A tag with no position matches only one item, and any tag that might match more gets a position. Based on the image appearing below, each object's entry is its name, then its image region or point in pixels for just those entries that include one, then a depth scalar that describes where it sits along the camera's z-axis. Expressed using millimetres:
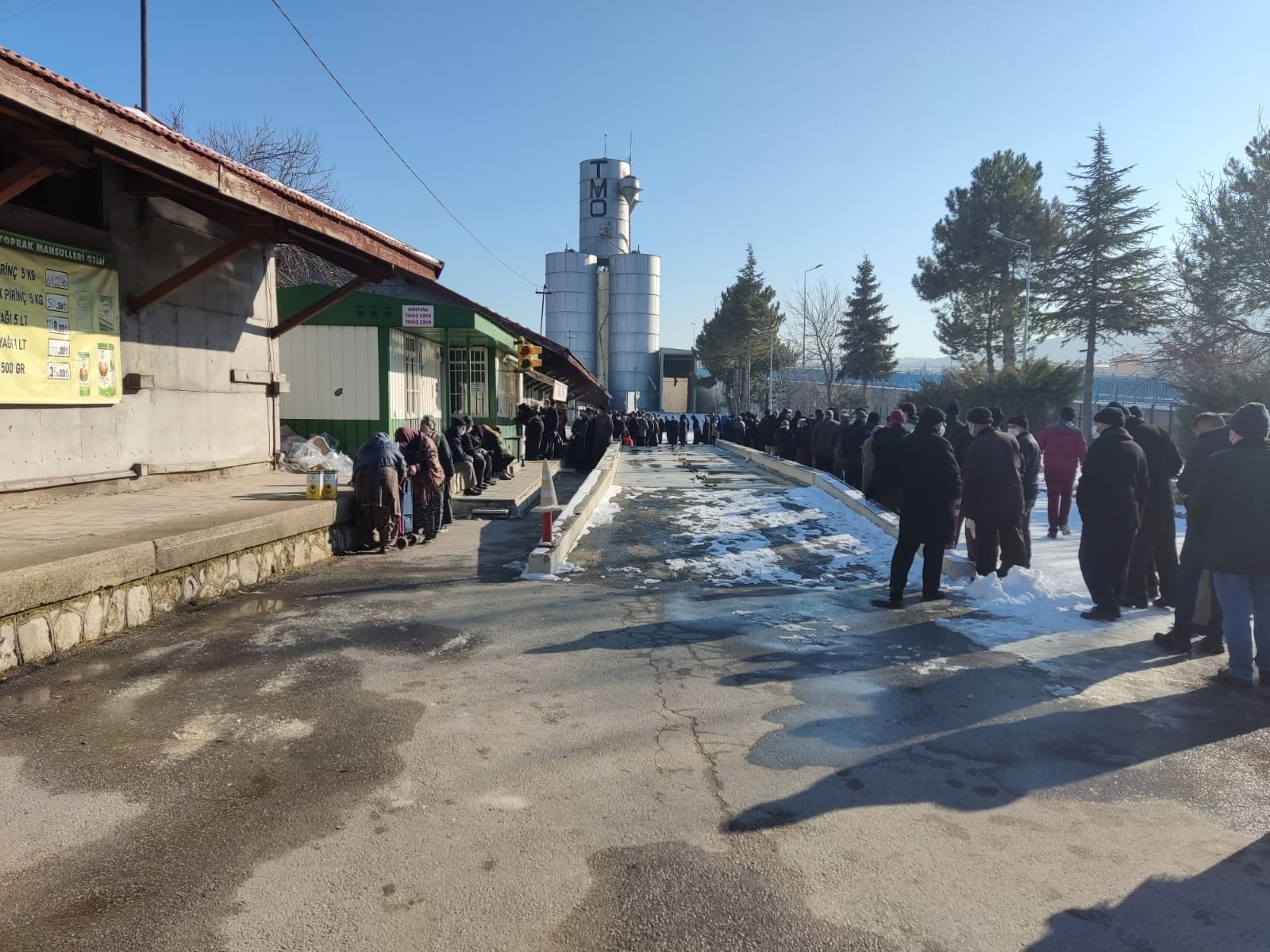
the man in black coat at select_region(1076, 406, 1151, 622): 7039
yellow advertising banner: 7996
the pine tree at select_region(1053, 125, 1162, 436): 42344
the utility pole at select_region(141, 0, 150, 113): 18062
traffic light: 17656
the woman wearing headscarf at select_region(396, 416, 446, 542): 10781
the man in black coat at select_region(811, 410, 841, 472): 18906
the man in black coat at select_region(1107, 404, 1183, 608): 7480
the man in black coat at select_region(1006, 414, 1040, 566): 10703
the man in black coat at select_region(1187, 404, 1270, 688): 5406
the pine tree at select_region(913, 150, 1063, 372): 45719
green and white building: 15508
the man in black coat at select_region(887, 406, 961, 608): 7672
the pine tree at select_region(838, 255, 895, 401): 64625
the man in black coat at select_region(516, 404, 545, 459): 24641
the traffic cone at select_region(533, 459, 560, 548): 9414
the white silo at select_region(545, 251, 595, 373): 87188
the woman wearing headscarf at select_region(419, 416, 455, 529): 11203
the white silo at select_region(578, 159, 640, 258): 87875
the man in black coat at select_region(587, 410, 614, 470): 26609
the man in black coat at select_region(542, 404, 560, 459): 26828
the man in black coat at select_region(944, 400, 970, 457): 10906
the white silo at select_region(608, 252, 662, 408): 87125
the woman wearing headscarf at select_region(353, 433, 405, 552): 9891
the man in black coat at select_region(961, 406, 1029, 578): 8312
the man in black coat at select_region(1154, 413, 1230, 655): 6133
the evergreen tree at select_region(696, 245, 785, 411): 75375
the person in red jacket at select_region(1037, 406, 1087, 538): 11555
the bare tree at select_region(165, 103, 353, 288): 33719
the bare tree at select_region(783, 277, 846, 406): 54500
